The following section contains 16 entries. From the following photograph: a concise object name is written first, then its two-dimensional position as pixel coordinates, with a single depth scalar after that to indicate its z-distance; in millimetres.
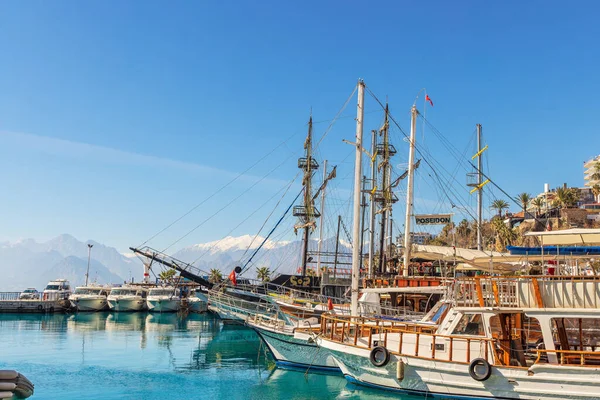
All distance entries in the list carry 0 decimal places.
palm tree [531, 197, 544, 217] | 91812
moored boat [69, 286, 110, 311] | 65062
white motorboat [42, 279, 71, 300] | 65931
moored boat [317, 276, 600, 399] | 15969
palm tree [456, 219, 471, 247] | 105362
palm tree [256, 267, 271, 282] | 77281
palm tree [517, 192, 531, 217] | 95812
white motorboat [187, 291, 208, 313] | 69750
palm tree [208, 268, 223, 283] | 42353
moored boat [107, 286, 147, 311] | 66500
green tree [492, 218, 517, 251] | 74894
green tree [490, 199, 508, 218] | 98519
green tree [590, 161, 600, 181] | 87256
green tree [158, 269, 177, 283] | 91525
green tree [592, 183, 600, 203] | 82625
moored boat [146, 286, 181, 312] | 65688
